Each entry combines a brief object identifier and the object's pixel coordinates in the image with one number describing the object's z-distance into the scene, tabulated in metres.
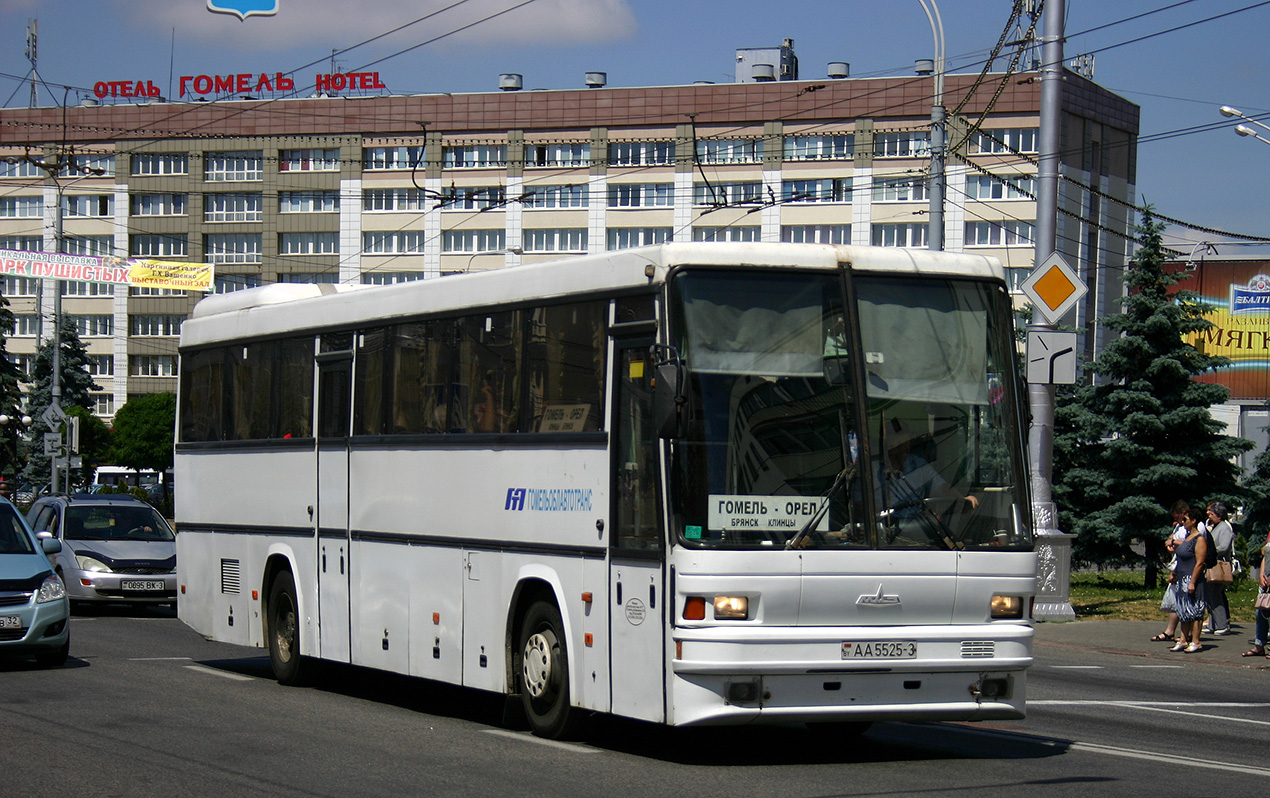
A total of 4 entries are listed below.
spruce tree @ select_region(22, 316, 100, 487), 87.06
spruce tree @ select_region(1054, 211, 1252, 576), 31.89
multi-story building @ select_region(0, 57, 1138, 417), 80.94
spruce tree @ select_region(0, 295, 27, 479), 75.56
